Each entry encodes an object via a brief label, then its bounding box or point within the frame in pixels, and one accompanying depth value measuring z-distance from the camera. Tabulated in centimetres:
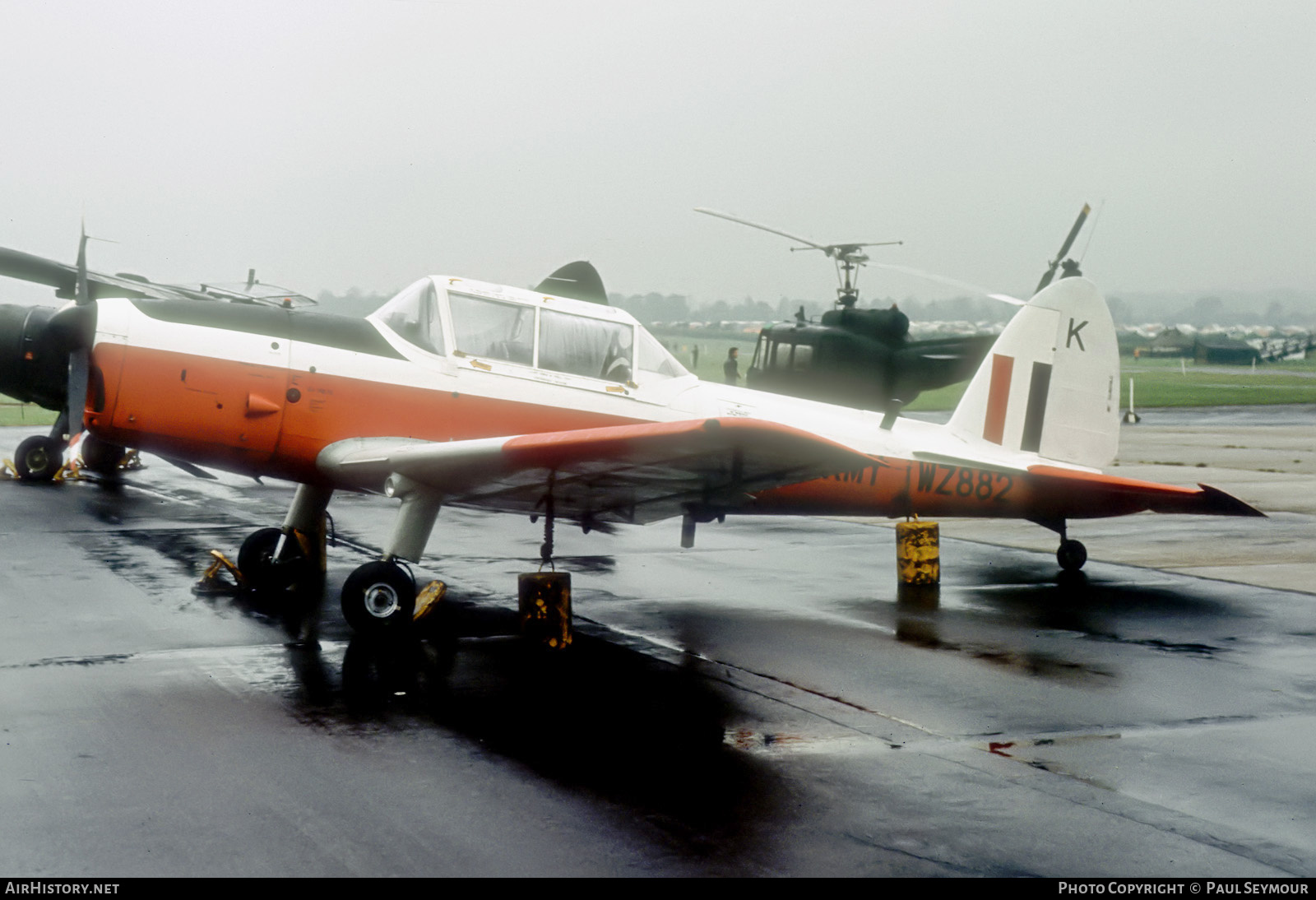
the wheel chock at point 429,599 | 809
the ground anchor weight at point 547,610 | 741
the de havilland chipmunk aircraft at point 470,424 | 727
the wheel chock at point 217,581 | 921
